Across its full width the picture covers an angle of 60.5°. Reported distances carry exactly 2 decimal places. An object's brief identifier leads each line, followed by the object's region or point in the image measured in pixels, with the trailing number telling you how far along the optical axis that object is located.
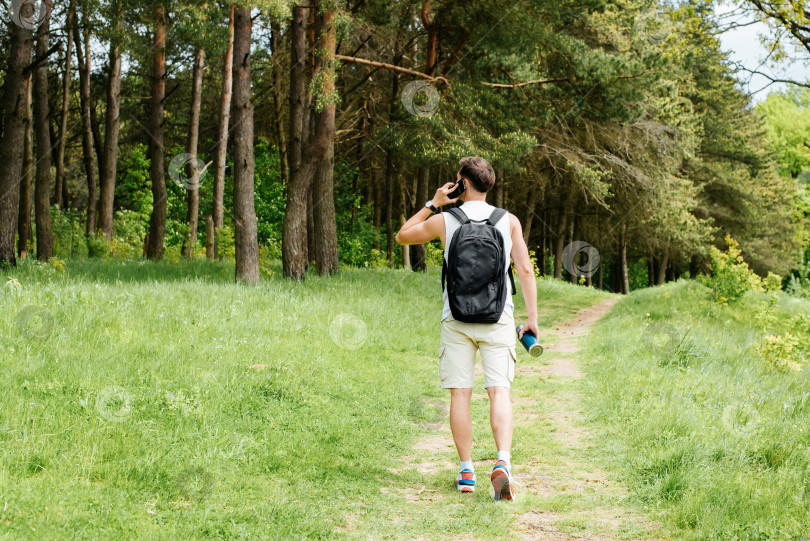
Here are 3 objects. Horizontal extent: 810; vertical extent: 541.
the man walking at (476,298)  4.42
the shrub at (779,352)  9.01
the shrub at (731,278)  15.28
